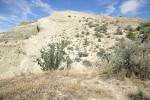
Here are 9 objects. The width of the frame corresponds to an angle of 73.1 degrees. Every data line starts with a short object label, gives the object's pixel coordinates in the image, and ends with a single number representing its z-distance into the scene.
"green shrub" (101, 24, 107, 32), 14.01
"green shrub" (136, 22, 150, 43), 11.03
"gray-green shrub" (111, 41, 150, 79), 5.14
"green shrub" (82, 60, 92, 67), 9.70
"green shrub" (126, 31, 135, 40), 11.62
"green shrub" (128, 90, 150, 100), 3.99
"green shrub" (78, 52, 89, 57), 10.71
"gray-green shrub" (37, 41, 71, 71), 7.83
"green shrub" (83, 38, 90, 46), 12.19
